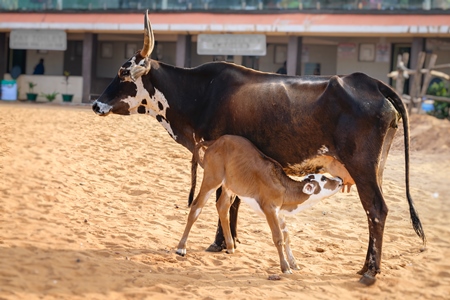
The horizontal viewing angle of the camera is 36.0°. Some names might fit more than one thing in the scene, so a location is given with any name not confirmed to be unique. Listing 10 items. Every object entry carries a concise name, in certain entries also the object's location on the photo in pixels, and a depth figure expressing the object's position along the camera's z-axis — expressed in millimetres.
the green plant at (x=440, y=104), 20359
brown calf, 7211
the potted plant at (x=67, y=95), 27875
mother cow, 7043
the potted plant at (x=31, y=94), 28156
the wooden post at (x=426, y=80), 19828
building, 23141
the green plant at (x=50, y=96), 27719
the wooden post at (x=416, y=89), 19953
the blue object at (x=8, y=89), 27953
